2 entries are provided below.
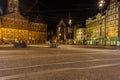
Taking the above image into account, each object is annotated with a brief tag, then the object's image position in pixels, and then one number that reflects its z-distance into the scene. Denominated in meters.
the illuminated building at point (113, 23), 26.84
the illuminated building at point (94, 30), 32.57
